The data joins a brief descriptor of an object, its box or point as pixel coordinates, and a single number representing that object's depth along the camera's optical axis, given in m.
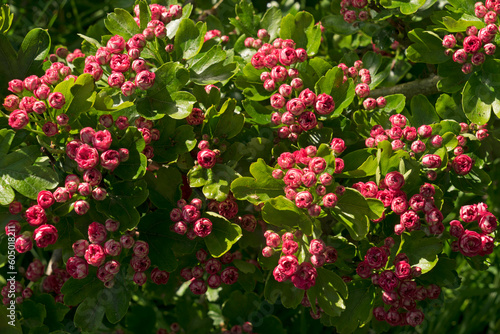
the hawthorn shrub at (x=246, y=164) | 1.07
